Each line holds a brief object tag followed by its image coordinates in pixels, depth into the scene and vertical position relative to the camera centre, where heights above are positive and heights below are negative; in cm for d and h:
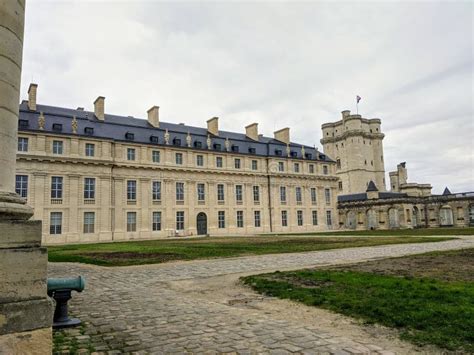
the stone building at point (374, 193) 5644 +497
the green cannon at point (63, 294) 607 -108
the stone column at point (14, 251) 417 -24
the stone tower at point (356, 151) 8362 +1638
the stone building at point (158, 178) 3812 +598
